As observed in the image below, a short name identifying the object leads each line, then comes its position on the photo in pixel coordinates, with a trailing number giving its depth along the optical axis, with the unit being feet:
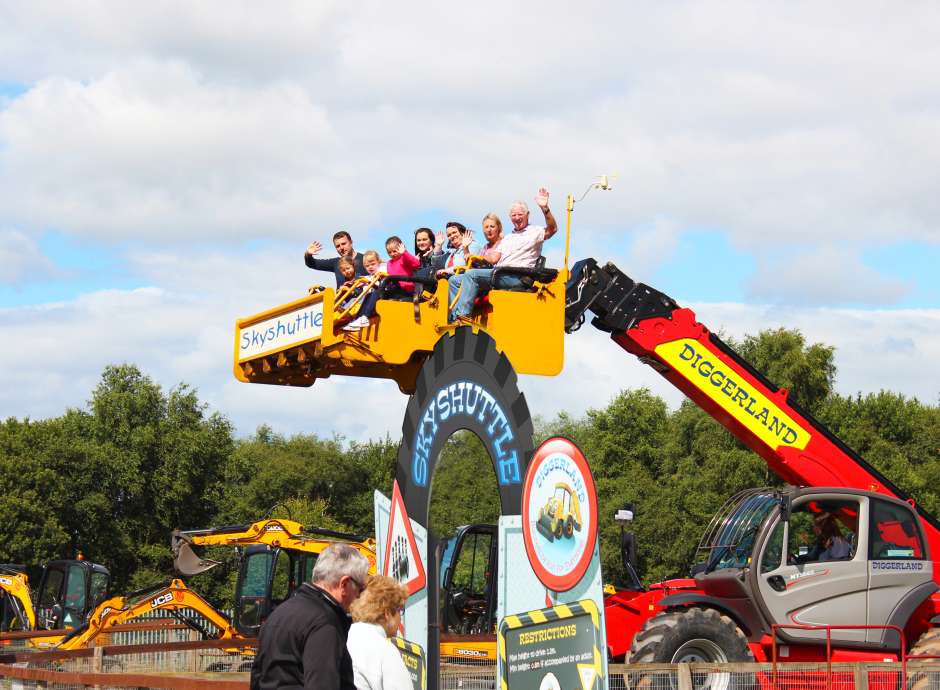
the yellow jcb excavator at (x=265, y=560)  88.48
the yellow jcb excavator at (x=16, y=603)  105.19
